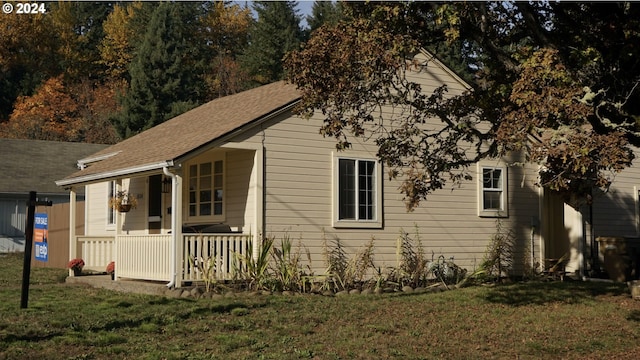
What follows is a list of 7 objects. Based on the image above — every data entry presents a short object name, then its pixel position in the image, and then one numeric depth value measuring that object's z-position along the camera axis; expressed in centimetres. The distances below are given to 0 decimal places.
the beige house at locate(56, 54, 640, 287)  1697
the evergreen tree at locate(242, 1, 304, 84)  4912
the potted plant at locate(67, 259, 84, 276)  2052
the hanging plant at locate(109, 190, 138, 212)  2067
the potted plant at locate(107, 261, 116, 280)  2055
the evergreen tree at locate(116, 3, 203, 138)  4644
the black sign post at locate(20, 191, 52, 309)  1320
